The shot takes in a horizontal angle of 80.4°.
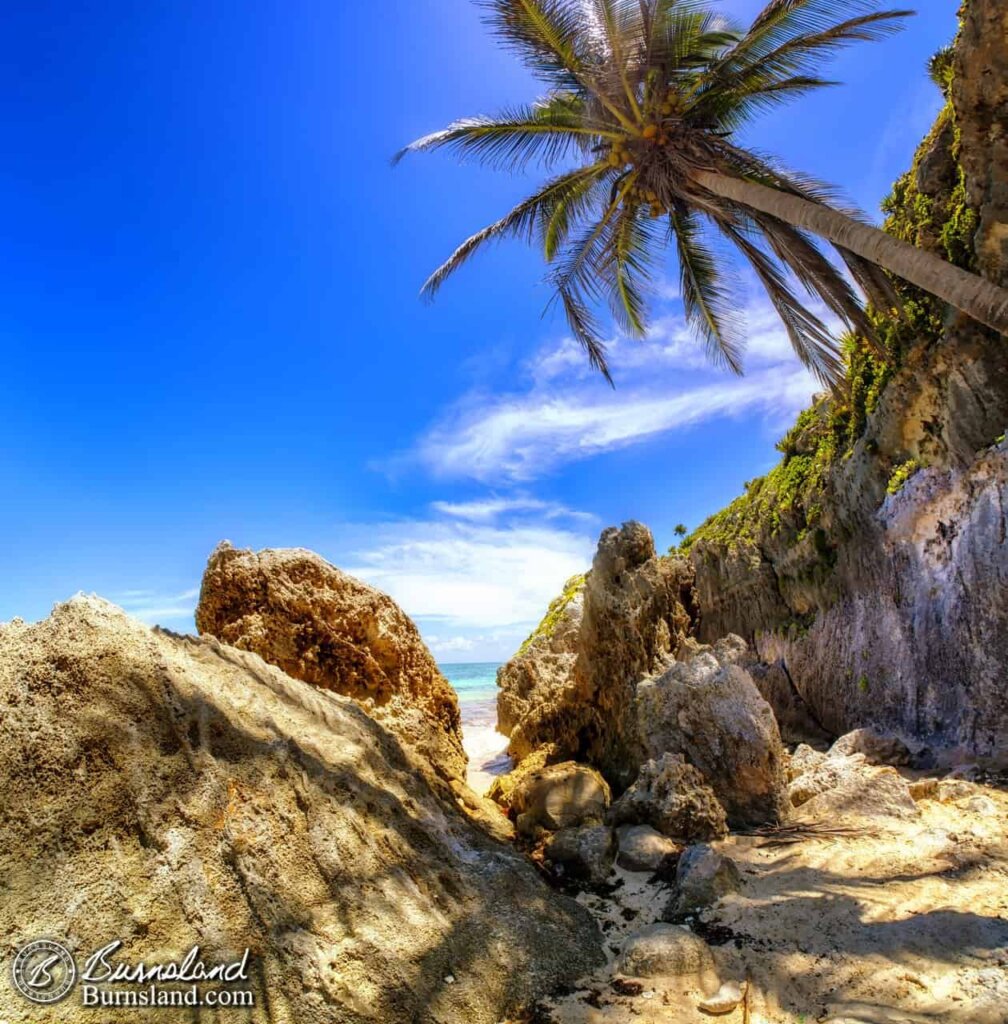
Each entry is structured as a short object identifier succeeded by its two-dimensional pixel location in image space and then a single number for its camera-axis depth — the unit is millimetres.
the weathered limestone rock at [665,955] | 3307
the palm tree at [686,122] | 7336
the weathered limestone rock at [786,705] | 10969
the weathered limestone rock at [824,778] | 6086
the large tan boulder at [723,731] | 5852
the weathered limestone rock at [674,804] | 5336
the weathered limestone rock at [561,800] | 5496
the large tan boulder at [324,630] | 5758
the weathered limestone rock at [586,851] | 4727
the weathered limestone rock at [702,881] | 4094
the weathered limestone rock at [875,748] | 7559
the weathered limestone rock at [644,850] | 4812
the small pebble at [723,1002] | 3000
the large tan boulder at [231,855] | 2756
